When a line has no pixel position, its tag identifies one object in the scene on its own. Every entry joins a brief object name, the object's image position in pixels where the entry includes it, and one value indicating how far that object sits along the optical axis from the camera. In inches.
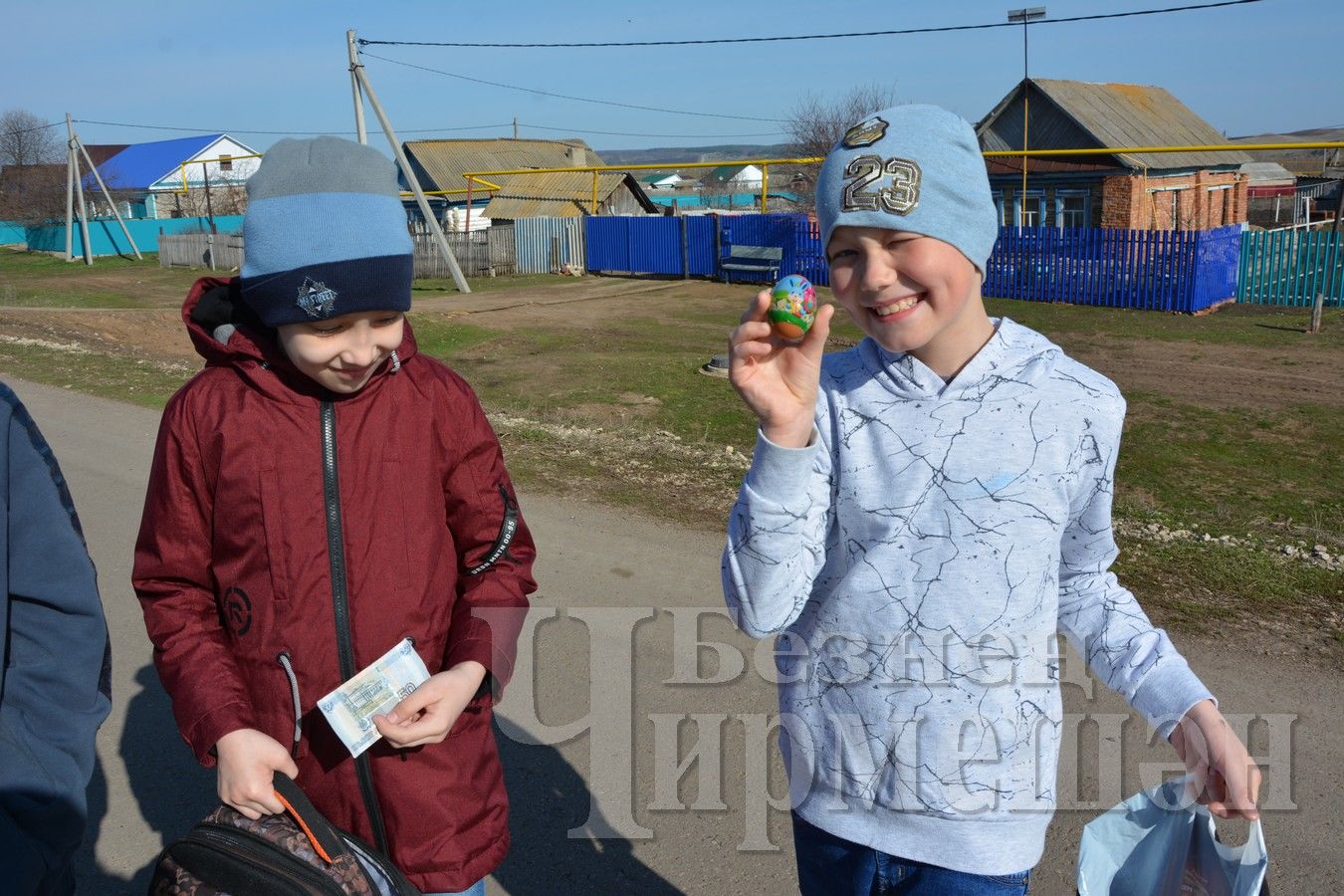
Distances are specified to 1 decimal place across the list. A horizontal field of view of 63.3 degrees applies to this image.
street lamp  992.9
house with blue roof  2236.7
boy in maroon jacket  74.3
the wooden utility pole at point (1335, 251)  713.5
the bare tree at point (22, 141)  2475.4
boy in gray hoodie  65.2
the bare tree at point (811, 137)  1894.7
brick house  1121.4
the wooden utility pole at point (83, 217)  1535.4
